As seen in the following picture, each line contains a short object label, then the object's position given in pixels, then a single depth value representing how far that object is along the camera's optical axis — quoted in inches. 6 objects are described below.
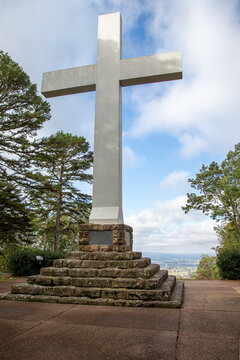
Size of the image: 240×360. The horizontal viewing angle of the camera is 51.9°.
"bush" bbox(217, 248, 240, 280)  335.6
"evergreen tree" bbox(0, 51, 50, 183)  478.6
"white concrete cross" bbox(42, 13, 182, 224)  229.3
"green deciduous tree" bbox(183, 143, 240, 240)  708.0
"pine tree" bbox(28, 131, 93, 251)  753.0
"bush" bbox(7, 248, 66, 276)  368.5
